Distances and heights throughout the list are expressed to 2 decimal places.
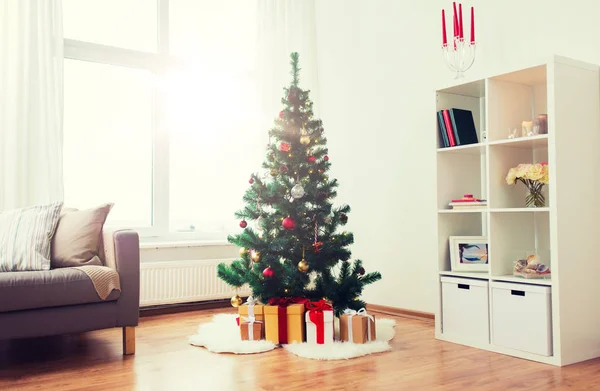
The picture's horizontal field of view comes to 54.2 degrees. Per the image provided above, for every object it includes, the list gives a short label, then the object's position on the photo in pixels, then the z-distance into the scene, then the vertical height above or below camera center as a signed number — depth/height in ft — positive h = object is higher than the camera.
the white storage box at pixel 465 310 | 10.16 -1.90
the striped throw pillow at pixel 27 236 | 9.57 -0.45
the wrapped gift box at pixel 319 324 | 10.22 -2.08
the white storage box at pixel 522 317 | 9.12 -1.85
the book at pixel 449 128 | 11.03 +1.43
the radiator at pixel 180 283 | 13.60 -1.80
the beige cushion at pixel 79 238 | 10.13 -0.52
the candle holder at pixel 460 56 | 11.40 +2.96
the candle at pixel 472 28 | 11.11 +3.36
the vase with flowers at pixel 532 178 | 9.62 +0.41
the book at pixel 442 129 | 11.12 +1.42
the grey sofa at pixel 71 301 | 8.70 -1.42
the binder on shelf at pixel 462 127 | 10.97 +1.45
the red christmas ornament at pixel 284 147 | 11.18 +1.13
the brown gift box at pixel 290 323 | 10.45 -2.10
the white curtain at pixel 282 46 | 15.76 +4.40
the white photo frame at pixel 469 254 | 10.70 -0.93
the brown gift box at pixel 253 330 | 10.57 -2.23
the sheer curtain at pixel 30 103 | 12.03 +2.25
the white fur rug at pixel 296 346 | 9.60 -2.41
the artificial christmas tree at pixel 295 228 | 11.00 -0.42
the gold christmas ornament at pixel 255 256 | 10.93 -0.92
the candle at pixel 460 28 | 11.13 +3.38
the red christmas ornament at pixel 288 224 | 10.82 -0.33
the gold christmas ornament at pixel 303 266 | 10.81 -1.12
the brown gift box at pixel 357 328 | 10.32 -2.18
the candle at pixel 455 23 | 11.02 +3.42
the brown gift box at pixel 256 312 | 10.69 -1.94
